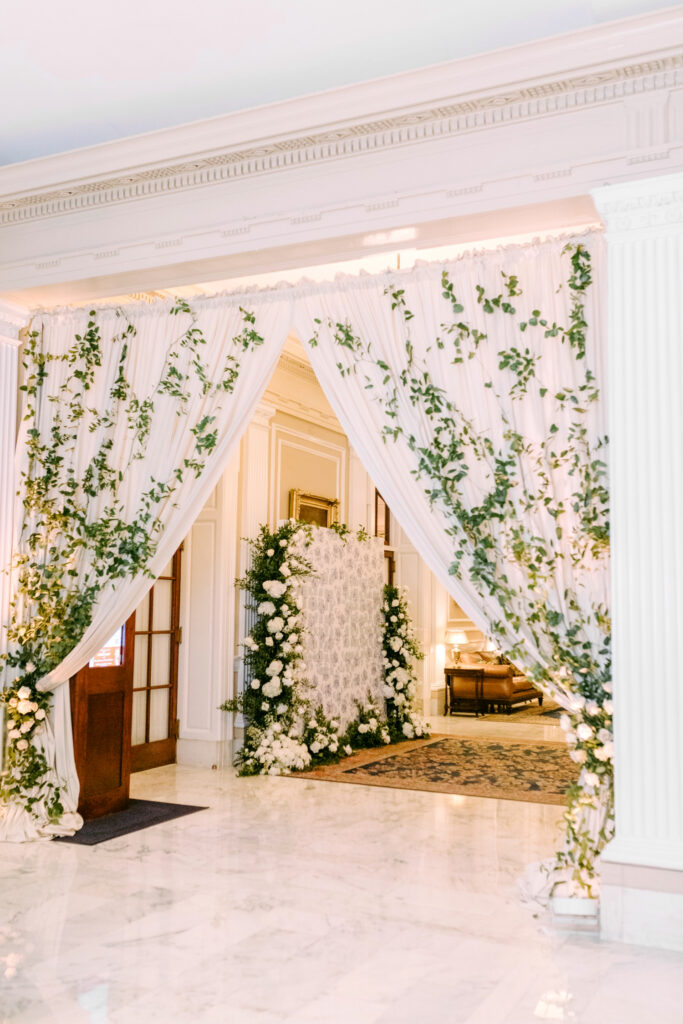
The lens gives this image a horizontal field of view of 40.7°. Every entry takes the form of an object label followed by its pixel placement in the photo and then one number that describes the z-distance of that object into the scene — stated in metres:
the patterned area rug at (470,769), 6.48
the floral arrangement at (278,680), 7.12
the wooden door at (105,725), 5.42
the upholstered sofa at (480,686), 11.19
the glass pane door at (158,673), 7.09
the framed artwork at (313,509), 8.41
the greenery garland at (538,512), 3.80
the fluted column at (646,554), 3.45
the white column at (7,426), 5.23
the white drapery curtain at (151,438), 4.77
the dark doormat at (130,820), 5.00
